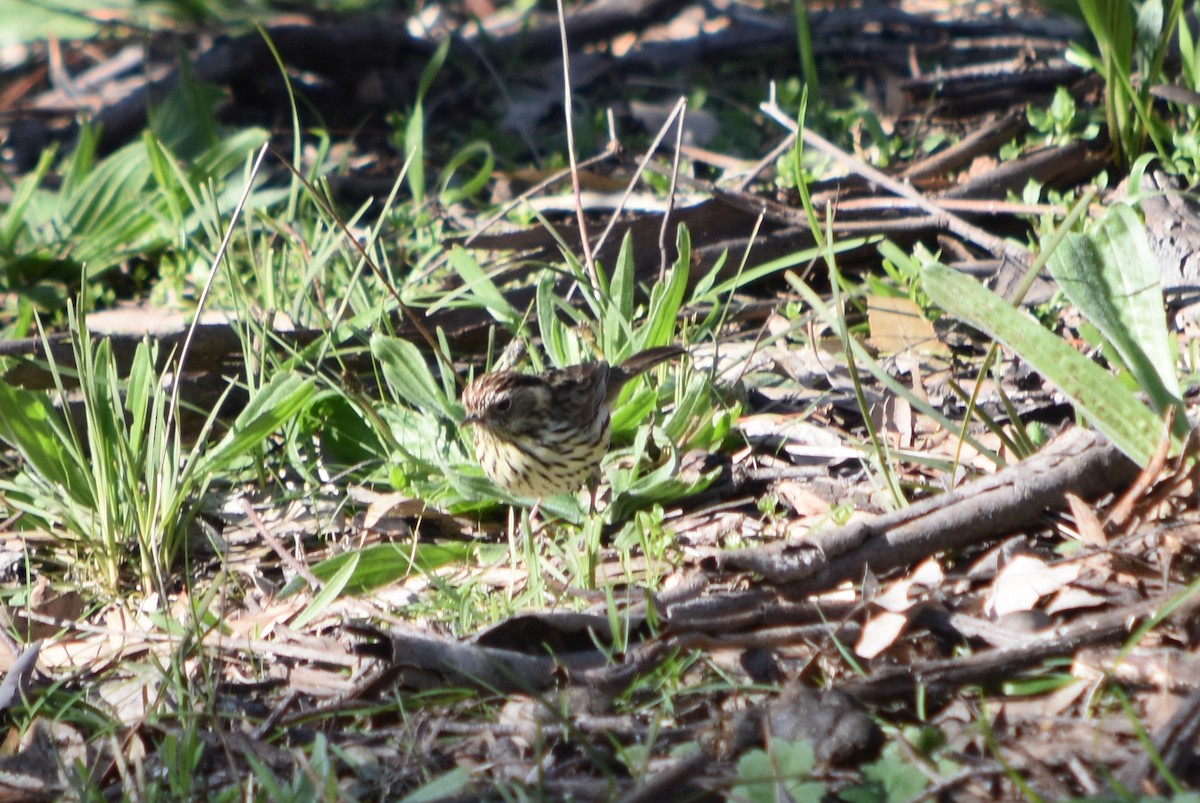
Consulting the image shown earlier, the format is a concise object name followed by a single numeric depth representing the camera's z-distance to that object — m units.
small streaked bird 8.47
